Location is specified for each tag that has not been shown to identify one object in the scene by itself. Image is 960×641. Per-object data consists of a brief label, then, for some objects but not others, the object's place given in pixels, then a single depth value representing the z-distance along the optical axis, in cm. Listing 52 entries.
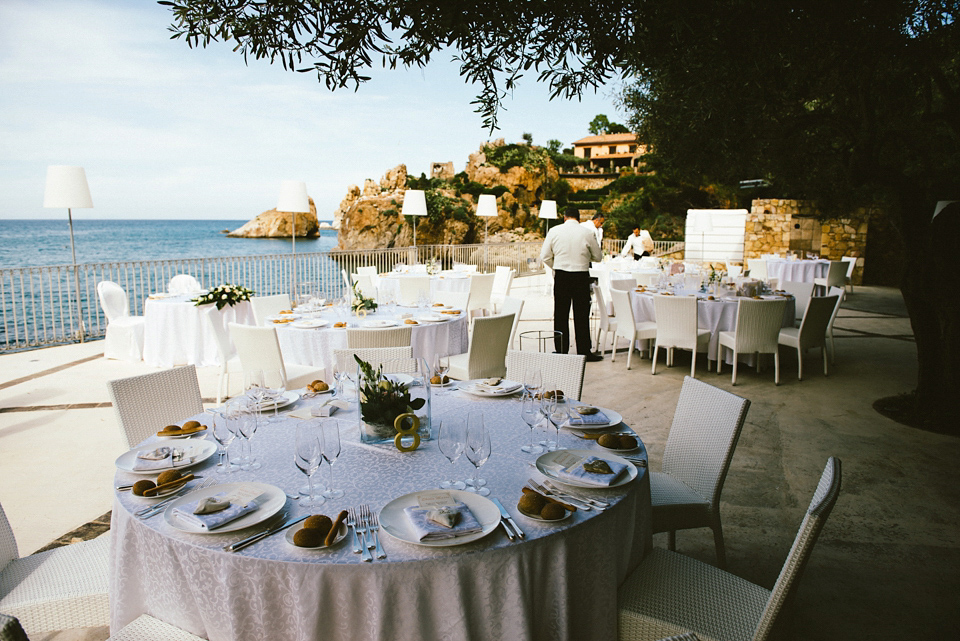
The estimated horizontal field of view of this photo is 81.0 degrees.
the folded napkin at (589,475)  180
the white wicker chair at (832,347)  683
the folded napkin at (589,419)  238
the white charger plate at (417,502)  146
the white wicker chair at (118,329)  682
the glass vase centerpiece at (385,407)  213
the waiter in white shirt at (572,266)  664
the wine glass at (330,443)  171
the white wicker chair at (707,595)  144
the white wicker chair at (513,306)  531
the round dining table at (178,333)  645
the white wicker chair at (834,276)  1158
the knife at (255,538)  145
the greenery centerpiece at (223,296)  588
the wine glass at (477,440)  172
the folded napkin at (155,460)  190
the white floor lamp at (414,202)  1050
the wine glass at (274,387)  240
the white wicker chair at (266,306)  581
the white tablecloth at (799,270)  1200
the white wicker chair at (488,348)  455
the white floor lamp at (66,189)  723
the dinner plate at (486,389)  277
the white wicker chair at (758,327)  577
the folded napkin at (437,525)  147
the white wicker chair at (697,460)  234
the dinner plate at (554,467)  182
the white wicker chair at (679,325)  600
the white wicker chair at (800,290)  731
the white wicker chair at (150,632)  154
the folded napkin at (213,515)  153
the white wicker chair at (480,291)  834
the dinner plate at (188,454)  192
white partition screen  1628
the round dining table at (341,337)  465
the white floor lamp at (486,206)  1339
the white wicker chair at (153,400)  251
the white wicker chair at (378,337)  403
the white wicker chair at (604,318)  701
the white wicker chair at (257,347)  423
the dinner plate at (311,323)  473
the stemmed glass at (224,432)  189
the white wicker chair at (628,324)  660
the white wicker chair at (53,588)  176
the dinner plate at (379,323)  477
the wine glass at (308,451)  164
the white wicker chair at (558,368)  309
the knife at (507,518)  151
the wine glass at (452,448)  181
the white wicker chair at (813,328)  594
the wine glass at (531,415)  215
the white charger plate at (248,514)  152
